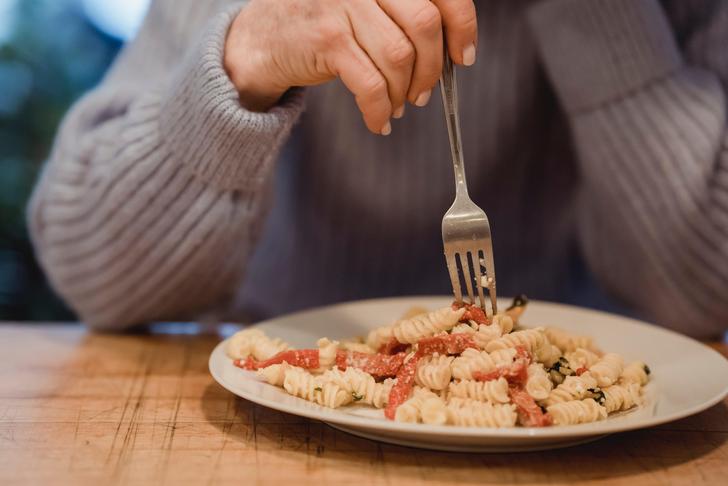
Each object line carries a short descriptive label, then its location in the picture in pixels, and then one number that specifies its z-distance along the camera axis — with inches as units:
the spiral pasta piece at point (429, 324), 39.6
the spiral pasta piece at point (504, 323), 40.6
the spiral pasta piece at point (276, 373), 40.2
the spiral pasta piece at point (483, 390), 35.9
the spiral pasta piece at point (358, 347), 43.2
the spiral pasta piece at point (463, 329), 39.6
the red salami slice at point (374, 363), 40.1
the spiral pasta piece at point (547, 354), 40.1
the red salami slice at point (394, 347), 41.7
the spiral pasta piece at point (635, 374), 41.6
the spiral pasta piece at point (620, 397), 37.7
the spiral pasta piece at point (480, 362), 37.1
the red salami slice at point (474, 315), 40.9
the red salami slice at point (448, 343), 39.0
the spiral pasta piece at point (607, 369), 39.9
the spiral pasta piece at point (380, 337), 41.9
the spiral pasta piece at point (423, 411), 34.7
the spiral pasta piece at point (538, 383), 36.6
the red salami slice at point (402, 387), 36.8
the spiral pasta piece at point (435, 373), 37.6
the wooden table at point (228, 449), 34.1
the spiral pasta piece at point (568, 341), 45.9
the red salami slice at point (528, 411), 34.7
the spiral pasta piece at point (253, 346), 43.6
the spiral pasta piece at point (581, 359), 41.5
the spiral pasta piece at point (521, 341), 38.4
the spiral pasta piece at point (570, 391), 36.8
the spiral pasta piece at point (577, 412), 35.0
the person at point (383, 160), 47.2
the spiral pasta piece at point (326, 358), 41.3
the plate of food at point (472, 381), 34.6
